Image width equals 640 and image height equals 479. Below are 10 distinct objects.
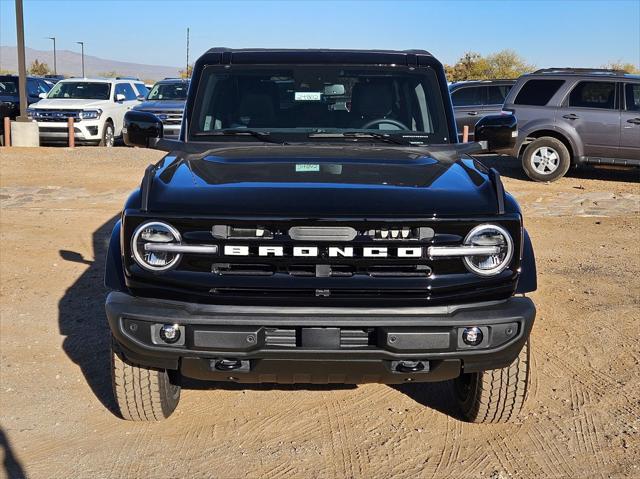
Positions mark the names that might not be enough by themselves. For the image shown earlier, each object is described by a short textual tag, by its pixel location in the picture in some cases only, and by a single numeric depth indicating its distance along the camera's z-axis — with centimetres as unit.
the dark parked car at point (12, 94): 2034
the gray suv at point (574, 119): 1320
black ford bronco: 338
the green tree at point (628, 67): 4471
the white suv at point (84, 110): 1850
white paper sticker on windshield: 486
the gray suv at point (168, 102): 1834
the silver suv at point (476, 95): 1720
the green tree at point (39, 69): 6919
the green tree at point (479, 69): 4488
